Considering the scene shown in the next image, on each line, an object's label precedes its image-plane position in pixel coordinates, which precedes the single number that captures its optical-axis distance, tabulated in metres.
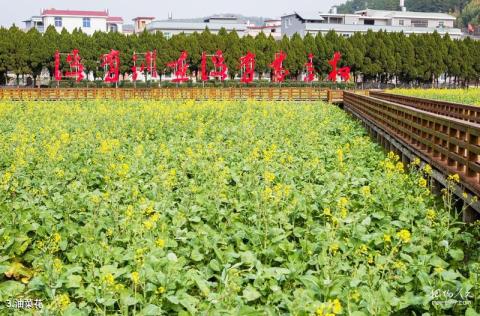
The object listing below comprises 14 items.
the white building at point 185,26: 82.00
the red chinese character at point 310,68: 59.31
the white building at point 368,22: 77.31
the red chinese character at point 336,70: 58.50
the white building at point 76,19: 80.25
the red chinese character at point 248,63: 56.41
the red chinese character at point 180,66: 56.25
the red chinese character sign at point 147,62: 56.69
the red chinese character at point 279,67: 56.66
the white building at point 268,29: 103.26
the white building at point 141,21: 99.88
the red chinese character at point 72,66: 53.53
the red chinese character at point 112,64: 54.53
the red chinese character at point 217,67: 56.22
